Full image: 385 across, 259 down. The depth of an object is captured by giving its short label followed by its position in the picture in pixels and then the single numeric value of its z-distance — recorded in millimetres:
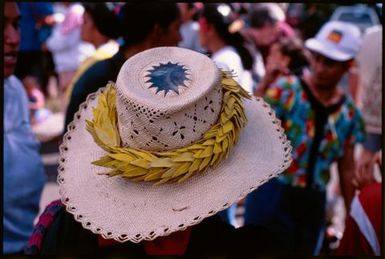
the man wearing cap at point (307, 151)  3910
